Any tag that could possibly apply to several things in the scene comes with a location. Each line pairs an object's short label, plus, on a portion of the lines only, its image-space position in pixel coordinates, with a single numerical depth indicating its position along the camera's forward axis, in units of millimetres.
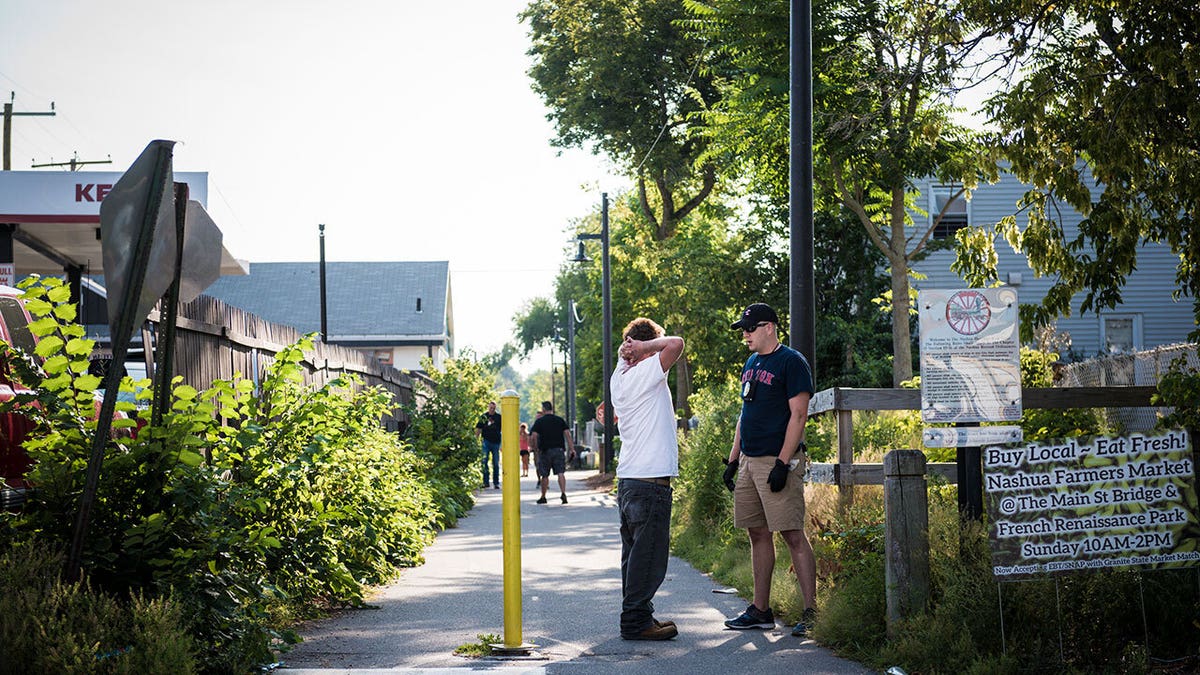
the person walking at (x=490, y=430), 27188
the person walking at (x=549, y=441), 22328
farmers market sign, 6426
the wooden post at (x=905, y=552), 6750
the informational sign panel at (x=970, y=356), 7570
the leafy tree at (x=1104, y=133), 7895
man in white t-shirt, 7672
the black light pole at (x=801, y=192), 10430
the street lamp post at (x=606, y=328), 32594
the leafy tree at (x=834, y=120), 16969
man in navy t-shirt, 7730
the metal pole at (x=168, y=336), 6605
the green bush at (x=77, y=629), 5203
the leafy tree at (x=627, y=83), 33719
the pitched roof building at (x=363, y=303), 65812
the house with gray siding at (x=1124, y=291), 33156
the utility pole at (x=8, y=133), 43594
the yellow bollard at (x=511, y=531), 6980
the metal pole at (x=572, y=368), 62781
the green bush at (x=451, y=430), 19312
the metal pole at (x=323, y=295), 43638
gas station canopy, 17984
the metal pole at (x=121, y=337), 5938
